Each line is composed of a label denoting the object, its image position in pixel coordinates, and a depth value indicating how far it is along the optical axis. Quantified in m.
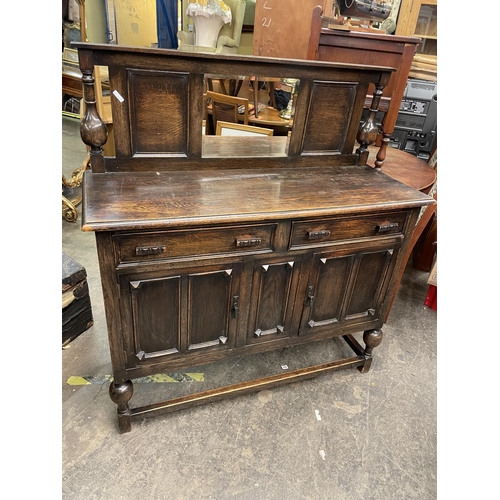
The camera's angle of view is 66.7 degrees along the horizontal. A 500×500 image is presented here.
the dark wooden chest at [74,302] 2.01
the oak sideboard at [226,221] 1.33
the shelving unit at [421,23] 3.38
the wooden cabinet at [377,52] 1.98
